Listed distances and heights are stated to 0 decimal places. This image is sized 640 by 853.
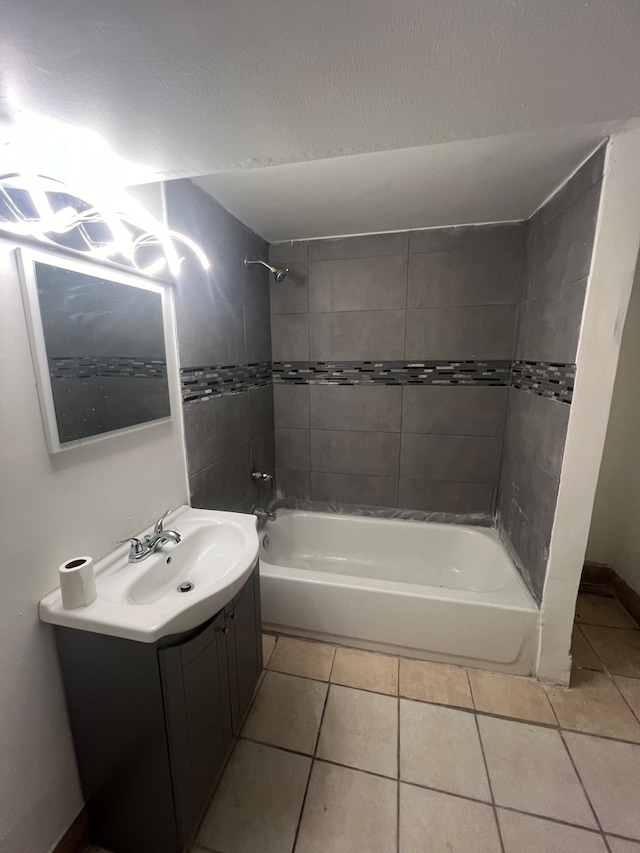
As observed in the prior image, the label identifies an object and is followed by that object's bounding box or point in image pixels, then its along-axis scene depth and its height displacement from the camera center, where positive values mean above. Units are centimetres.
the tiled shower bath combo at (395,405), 150 -25
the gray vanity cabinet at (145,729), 86 -100
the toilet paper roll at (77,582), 86 -57
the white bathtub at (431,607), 151 -119
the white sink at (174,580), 84 -65
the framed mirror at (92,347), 88 +4
